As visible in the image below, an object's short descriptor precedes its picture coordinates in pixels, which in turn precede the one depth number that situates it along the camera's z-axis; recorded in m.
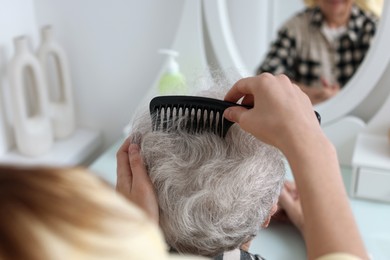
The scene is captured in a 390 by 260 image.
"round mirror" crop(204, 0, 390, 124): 1.07
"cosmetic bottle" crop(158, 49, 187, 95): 1.14
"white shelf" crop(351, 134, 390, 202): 1.04
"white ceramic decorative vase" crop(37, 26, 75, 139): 1.26
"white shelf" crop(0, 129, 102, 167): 1.24
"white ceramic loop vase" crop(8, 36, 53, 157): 1.17
